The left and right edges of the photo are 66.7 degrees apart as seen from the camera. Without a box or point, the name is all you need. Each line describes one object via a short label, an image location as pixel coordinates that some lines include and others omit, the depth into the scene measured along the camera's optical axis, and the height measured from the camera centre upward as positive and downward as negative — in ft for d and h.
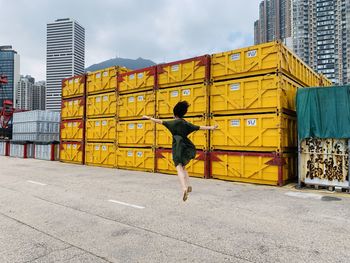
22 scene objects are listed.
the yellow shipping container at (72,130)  64.13 +2.95
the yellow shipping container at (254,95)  35.47 +6.90
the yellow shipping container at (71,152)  63.96 -2.67
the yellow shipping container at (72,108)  64.39 +8.31
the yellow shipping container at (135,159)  49.39 -3.29
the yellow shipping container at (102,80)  57.21 +13.86
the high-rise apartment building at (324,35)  260.42 +110.74
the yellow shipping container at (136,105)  49.57 +7.25
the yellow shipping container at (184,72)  42.75 +11.99
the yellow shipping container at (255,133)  35.24 +1.44
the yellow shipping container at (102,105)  57.11 +8.25
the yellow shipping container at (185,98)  42.70 +7.45
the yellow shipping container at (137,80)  49.85 +12.16
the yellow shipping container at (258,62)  35.73 +11.67
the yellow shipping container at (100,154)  56.85 -2.70
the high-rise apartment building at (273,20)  338.54 +165.61
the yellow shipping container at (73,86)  64.39 +13.82
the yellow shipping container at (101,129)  56.95 +2.76
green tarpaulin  31.19 +3.84
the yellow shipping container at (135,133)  49.39 +1.69
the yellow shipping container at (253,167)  35.12 -3.42
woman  17.08 +0.22
